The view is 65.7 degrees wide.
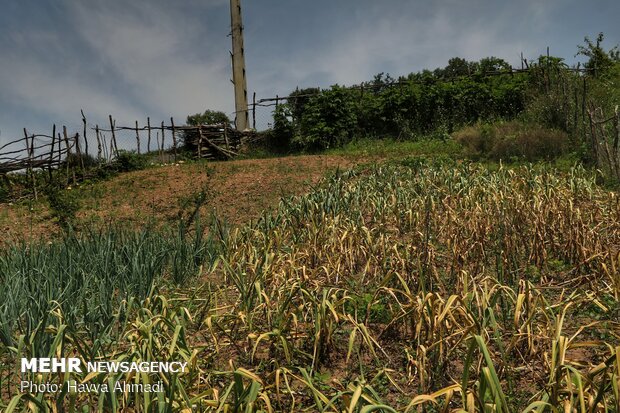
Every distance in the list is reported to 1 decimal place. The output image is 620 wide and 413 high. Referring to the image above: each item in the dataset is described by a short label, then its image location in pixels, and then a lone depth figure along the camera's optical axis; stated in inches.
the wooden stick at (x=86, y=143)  619.5
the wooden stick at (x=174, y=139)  731.4
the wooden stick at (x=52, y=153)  570.6
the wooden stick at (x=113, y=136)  666.8
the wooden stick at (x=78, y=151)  595.2
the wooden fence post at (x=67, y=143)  581.3
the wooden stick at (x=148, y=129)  729.6
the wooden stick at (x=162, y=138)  736.3
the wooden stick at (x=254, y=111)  772.6
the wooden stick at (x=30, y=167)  525.3
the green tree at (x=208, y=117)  1512.1
